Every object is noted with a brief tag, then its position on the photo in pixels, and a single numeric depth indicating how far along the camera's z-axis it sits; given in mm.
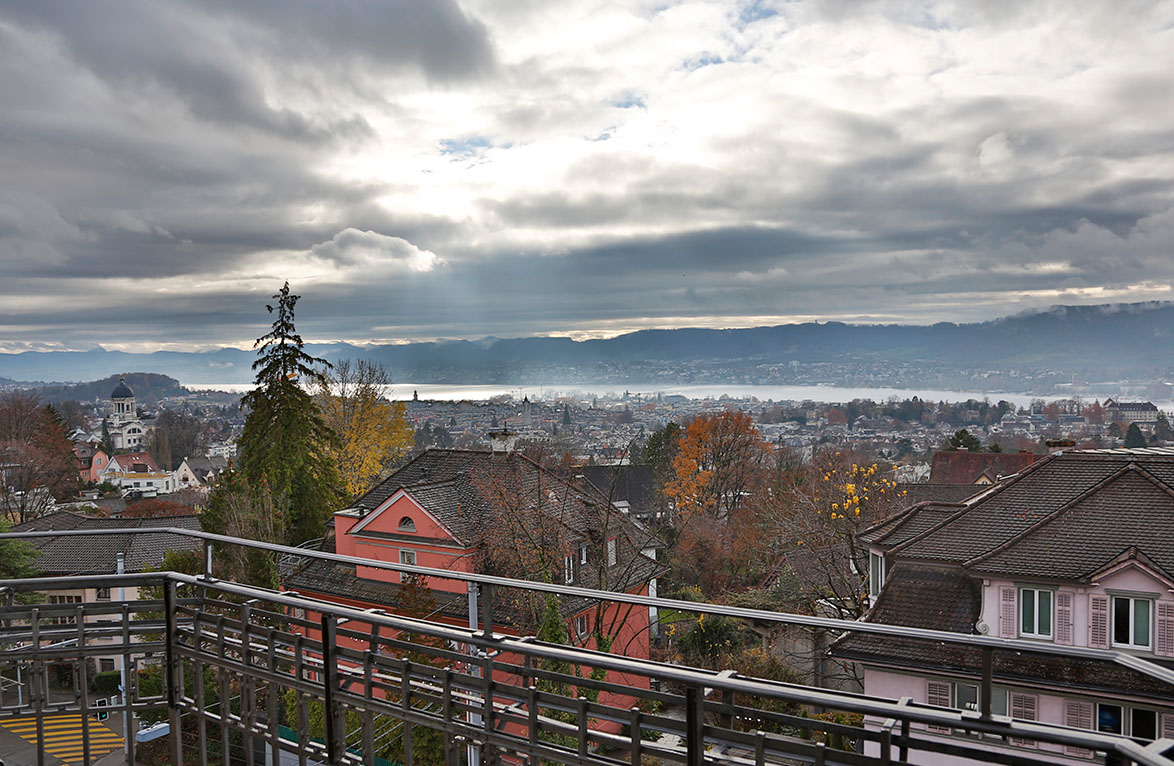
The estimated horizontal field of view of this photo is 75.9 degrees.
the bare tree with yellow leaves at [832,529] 18266
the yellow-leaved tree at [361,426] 31656
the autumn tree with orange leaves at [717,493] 29688
